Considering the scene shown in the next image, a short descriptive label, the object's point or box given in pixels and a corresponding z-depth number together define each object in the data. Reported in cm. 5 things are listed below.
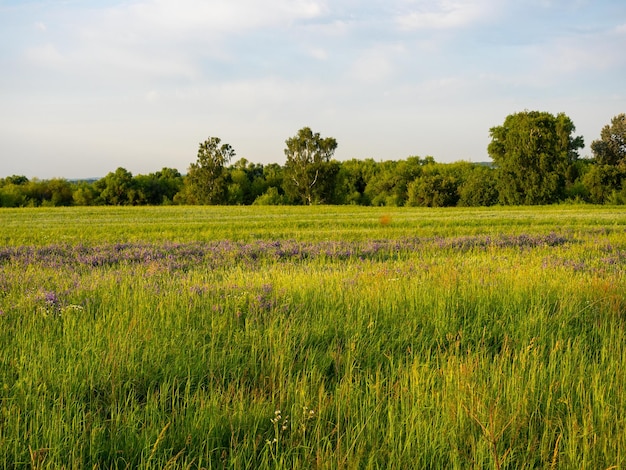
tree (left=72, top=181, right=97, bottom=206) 8744
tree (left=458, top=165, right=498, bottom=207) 6819
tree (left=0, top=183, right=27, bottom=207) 7494
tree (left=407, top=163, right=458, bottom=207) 7244
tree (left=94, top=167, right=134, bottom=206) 9019
